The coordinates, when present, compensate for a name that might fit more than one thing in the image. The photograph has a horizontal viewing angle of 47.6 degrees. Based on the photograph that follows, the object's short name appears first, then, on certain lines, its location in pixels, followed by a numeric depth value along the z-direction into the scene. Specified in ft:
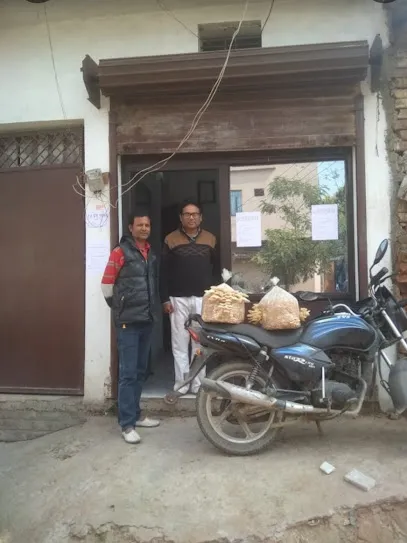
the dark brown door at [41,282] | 15.99
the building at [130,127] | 14.71
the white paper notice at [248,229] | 15.97
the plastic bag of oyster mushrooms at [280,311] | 11.51
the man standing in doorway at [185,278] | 15.71
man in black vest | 13.01
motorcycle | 11.43
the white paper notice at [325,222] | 15.55
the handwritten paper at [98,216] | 15.60
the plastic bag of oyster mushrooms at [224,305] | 11.67
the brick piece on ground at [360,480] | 9.93
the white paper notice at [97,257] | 15.53
